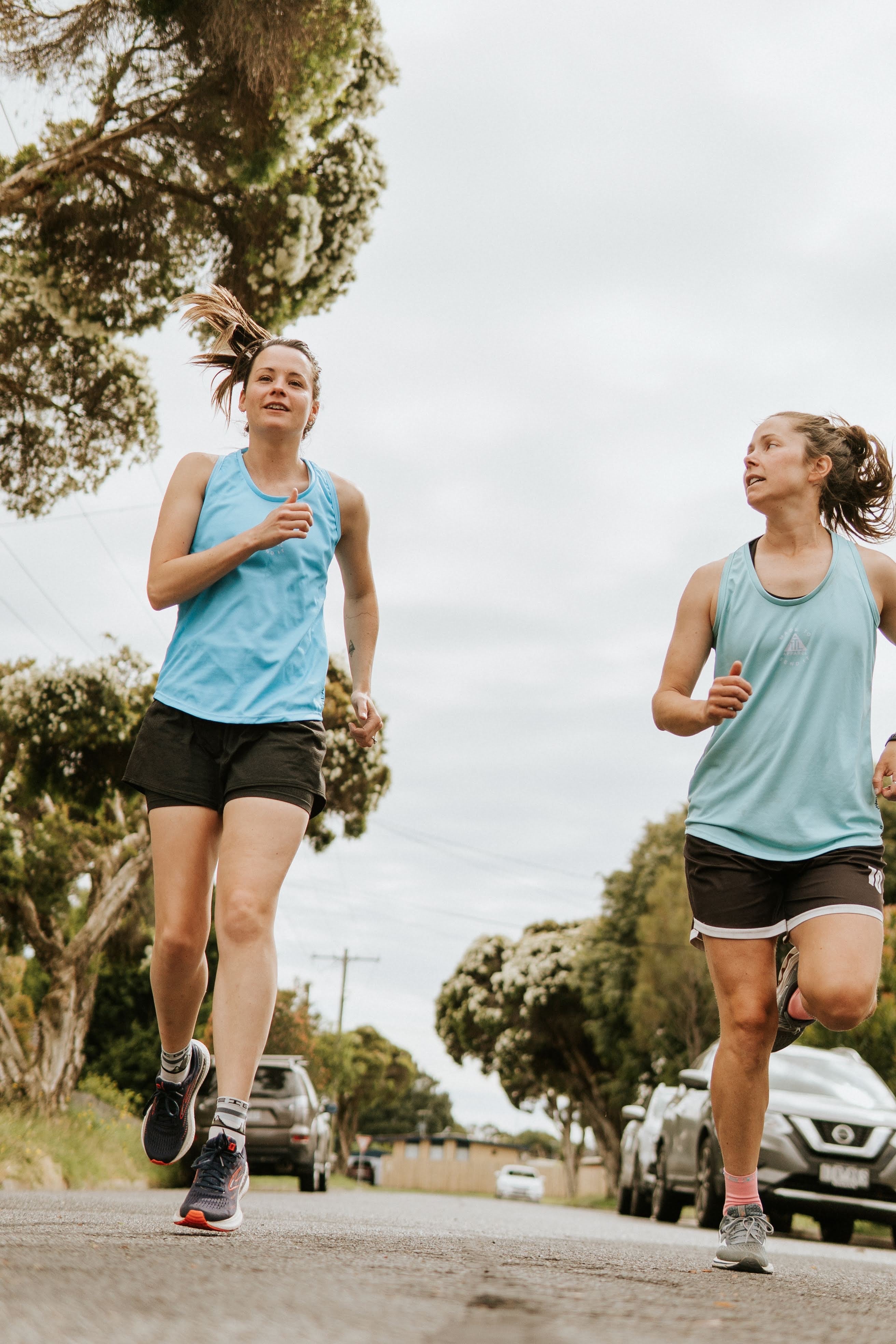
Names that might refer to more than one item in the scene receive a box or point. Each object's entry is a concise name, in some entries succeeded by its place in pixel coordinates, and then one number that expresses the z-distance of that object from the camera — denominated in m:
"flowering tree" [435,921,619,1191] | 43.34
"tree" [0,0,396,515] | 11.74
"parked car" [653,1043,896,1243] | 9.98
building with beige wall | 83.69
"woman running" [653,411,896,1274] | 3.95
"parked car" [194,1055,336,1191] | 15.20
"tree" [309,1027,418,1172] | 60.34
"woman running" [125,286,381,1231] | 3.91
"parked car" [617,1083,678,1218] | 13.31
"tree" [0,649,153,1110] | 18.78
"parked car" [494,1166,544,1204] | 56.44
